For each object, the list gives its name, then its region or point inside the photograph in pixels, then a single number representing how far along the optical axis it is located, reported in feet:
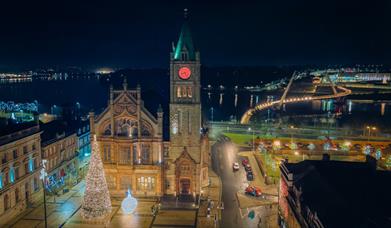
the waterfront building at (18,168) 147.13
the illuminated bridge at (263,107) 437.58
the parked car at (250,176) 194.68
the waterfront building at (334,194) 96.17
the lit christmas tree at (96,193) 137.39
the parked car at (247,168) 206.31
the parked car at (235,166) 209.77
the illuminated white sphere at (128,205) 156.85
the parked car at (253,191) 172.99
